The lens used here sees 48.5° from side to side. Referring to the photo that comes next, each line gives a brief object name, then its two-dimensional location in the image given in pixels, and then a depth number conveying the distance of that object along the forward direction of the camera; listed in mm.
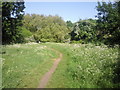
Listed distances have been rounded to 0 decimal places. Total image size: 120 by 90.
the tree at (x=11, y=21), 32844
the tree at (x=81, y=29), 42791
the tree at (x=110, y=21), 10010
